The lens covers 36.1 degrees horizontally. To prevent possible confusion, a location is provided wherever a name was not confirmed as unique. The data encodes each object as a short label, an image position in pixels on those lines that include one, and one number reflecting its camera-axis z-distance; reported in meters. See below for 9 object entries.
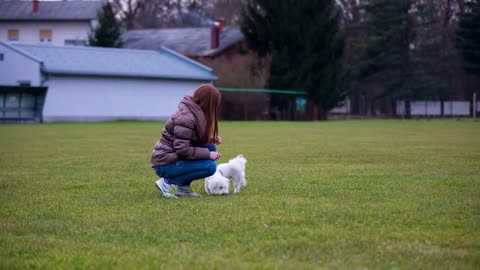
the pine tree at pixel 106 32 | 56.75
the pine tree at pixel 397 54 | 58.38
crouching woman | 8.19
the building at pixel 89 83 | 40.78
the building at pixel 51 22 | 65.50
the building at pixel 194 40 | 58.53
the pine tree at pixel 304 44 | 48.62
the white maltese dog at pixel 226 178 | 8.58
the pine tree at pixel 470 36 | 56.03
